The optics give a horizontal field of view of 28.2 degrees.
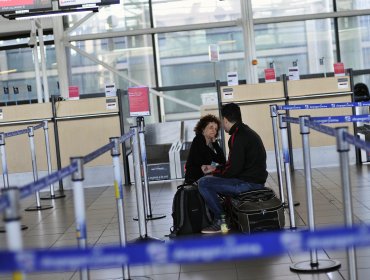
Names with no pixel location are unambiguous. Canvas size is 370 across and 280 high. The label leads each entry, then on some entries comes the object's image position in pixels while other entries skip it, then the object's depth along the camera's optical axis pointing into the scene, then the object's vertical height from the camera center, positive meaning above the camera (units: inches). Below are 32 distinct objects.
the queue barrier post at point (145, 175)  303.5 -35.1
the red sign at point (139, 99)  457.4 -2.0
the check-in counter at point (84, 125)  485.7 -16.5
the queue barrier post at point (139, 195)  270.7 -36.9
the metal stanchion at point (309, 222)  208.5 -40.1
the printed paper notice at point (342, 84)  477.1 -4.1
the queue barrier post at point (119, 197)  209.9 -28.3
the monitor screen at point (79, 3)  468.4 +61.7
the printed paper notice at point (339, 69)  478.6 +5.8
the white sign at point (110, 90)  487.2 +5.2
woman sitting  298.4 -24.2
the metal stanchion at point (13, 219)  114.3 -17.5
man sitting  264.5 -28.6
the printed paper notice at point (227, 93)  472.1 -3.5
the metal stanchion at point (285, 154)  256.2 -24.8
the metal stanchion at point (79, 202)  163.0 -22.5
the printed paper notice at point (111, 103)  483.8 -3.5
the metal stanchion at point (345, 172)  167.0 -21.6
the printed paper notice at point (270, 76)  480.7 +5.4
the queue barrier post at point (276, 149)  289.3 -27.3
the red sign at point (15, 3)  454.0 +63.8
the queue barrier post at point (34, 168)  391.2 -34.5
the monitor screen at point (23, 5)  455.2 +61.7
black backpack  278.8 -46.1
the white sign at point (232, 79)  474.0 +5.5
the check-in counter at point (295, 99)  476.1 -10.5
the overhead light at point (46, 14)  469.2 +57.5
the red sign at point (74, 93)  494.0 +5.4
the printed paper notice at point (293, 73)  479.5 +5.8
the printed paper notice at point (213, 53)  531.8 +25.9
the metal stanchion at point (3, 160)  353.5 -26.4
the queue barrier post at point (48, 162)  423.2 -33.6
